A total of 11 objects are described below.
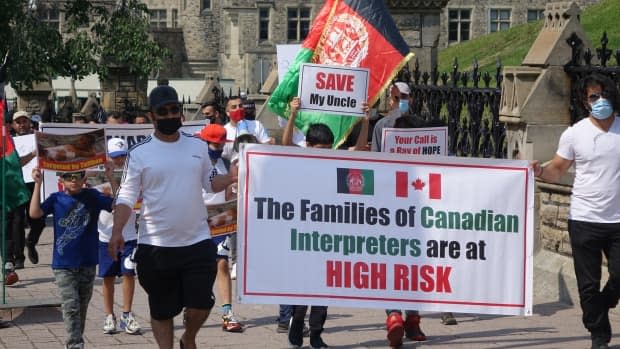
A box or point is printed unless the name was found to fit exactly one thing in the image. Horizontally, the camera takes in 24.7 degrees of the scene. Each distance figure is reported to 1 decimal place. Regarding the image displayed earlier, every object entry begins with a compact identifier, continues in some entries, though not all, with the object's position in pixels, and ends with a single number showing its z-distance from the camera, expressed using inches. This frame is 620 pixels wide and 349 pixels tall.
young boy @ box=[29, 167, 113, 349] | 382.3
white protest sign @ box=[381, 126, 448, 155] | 431.2
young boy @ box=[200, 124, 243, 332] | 439.8
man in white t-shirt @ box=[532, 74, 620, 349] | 370.6
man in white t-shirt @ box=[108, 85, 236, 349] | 333.7
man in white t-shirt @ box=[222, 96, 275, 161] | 504.2
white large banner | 367.6
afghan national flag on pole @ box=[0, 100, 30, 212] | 486.3
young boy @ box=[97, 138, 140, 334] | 438.3
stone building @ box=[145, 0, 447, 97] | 3720.5
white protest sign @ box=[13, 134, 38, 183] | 688.4
